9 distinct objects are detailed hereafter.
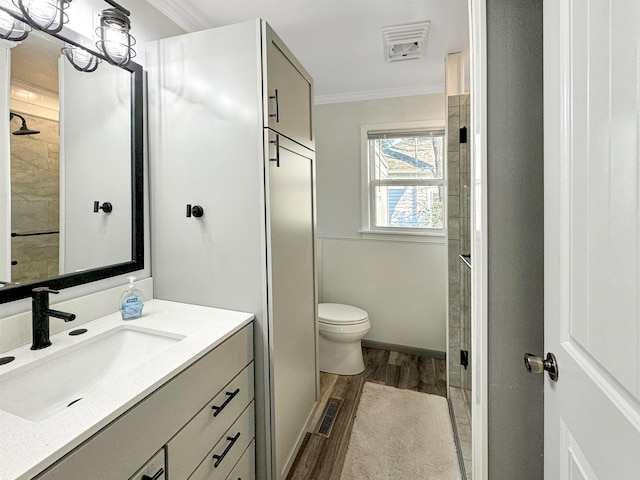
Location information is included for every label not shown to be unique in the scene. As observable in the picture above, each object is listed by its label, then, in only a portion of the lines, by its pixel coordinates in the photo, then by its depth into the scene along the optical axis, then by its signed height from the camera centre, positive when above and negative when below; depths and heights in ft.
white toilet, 8.41 -2.65
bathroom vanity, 2.27 -1.42
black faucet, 3.50 -0.83
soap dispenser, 4.35 -0.87
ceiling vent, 6.41 +4.08
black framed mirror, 4.10 +0.55
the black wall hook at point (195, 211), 4.83 +0.39
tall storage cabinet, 4.55 +0.73
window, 9.70 +1.69
